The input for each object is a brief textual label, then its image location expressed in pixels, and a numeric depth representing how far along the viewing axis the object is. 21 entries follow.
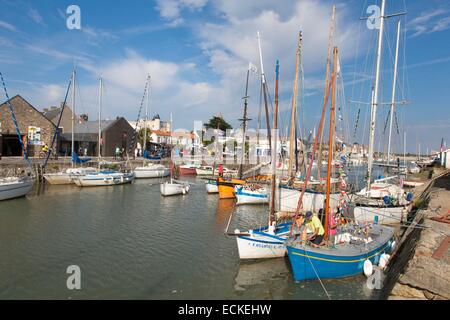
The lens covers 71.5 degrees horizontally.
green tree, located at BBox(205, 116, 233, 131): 107.34
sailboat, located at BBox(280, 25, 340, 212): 25.28
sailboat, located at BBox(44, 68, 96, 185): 39.59
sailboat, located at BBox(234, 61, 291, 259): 15.05
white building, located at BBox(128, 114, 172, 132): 135.26
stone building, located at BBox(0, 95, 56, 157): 46.88
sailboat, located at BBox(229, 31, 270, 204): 29.88
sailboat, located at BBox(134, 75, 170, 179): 50.94
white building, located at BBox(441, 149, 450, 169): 54.68
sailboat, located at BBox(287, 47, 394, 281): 12.70
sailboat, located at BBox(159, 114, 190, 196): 34.16
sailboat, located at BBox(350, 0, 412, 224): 20.91
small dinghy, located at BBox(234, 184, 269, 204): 29.88
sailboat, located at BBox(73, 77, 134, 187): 39.50
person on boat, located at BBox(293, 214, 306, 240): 14.68
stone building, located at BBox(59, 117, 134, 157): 61.69
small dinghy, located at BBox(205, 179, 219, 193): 36.91
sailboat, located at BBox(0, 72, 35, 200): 28.19
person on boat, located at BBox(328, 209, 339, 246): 13.96
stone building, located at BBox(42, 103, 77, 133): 69.06
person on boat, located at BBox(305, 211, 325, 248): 13.77
